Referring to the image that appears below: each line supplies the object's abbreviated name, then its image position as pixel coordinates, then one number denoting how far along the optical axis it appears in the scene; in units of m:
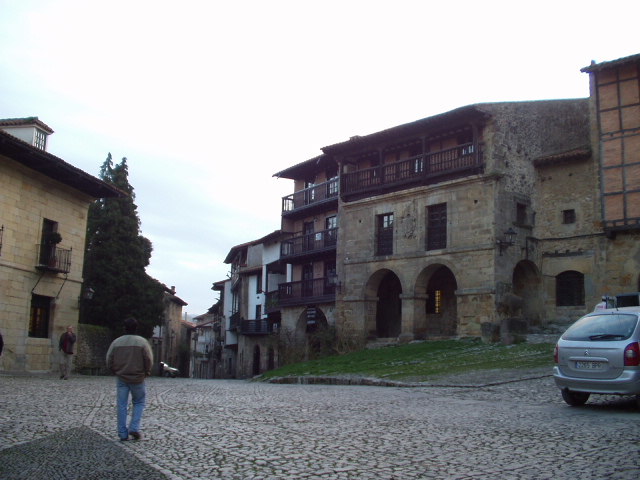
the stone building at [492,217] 24.86
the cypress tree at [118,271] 33.66
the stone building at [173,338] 55.39
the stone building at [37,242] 22.23
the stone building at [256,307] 41.78
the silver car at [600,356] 9.94
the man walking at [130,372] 7.71
